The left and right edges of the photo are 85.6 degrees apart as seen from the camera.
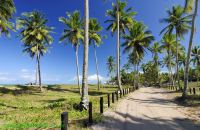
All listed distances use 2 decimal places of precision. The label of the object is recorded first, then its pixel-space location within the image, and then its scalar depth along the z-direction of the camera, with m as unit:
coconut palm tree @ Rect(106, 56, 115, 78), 42.42
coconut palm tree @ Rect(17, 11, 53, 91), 19.60
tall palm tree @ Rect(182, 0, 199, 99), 10.53
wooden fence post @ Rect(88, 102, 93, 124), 4.69
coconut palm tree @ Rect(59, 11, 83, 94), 18.99
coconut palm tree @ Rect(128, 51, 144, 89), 21.48
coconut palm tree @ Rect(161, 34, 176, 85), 24.89
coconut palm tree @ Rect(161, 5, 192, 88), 18.89
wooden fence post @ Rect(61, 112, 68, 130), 3.31
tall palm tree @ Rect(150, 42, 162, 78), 32.43
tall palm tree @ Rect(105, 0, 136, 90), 16.39
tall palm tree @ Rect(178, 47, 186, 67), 38.32
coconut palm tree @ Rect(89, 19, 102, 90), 21.18
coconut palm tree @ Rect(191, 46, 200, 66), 32.68
